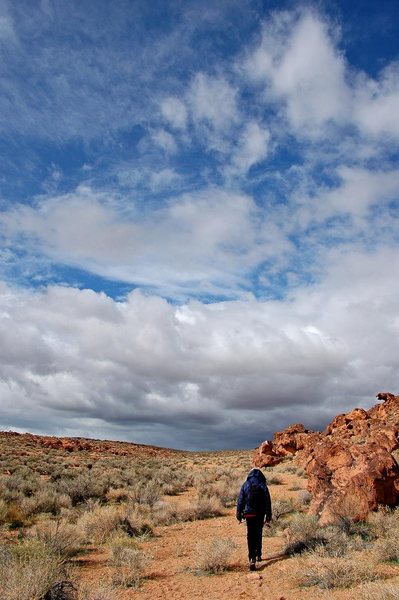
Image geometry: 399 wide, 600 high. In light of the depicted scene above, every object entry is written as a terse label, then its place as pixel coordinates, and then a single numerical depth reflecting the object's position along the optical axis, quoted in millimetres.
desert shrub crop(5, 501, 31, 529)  15516
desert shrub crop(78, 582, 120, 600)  6910
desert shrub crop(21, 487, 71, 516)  17609
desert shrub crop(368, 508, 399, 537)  11458
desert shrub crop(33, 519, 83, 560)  11445
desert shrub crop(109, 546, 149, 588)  9727
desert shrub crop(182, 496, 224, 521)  17859
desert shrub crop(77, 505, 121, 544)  13705
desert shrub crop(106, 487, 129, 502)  21875
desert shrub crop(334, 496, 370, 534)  12469
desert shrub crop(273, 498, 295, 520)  16544
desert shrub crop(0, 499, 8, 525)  15634
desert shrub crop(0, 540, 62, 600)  6355
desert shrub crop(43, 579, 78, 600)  7084
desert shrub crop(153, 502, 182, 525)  16938
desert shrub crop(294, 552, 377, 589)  8516
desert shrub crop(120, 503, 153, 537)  14684
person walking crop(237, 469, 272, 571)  10805
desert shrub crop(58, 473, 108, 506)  21000
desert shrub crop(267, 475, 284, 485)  26705
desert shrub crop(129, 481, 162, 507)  20391
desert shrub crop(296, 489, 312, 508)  18714
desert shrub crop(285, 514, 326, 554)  11289
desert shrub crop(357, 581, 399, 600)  6656
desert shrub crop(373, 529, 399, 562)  9656
